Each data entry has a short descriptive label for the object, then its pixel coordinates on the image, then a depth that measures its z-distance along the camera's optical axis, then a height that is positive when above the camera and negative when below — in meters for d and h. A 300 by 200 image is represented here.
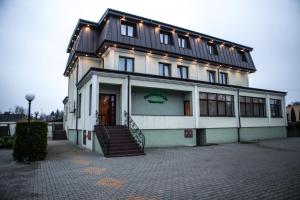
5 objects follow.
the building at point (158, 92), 14.63 +2.23
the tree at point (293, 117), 35.46 -0.17
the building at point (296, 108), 60.98 +2.41
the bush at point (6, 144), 15.61 -1.85
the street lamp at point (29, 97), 10.66 +1.14
